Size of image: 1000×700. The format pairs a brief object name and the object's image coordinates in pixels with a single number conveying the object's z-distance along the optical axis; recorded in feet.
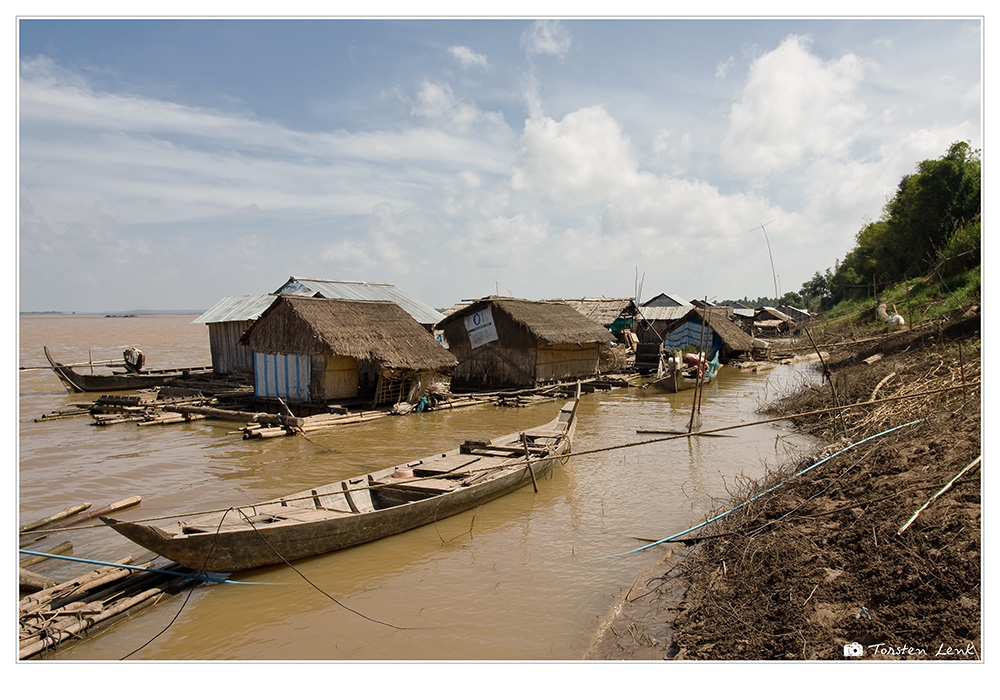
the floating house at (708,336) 87.81
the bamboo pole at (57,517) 24.06
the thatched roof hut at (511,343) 64.54
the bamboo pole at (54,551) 21.62
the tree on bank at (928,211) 80.33
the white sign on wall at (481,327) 66.23
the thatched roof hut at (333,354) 49.26
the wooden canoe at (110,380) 69.41
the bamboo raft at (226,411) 44.21
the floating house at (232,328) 68.23
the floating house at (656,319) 109.19
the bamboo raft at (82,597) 15.88
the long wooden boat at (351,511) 19.33
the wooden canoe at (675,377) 66.91
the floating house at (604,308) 95.20
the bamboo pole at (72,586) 16.80
